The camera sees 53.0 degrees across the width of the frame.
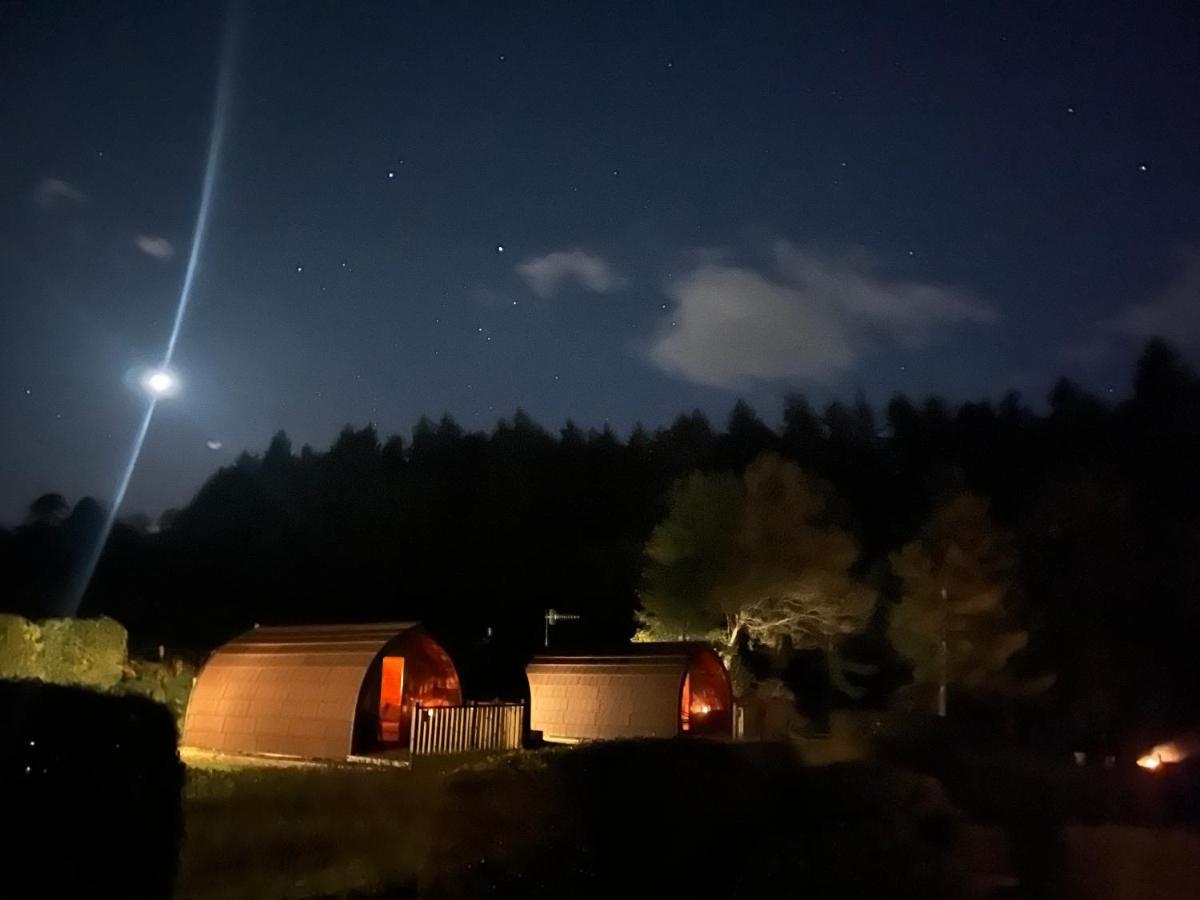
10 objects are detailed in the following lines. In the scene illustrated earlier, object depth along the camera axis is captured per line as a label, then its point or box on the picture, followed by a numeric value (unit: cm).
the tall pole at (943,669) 2850
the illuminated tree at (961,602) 2831
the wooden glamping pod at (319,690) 1844
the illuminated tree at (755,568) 2717
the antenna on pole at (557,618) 3018
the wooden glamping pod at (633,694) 2156
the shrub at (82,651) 1809
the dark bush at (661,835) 1043
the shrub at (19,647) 1723
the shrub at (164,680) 1998
